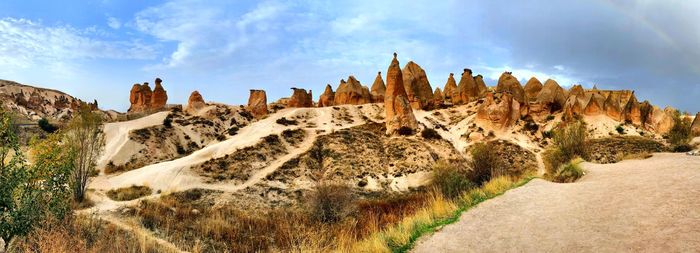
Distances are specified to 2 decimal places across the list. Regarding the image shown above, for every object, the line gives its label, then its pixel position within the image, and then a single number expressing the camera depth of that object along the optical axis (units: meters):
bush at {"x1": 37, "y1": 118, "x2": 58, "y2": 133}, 60.12
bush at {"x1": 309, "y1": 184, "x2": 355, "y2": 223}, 24.45
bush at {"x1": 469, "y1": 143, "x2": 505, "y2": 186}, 30.04
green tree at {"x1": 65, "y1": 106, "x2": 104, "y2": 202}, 28.27
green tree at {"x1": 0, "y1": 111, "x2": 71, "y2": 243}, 10.62
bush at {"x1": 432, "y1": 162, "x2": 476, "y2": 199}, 23.88
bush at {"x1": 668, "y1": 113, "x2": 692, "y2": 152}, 40.16
